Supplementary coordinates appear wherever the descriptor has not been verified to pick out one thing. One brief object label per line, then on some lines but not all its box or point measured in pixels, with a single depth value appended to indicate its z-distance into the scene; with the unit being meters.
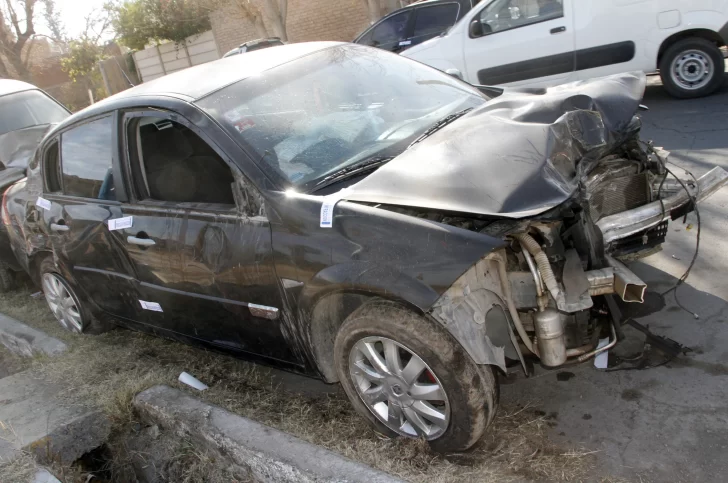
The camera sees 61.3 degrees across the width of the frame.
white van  6.79
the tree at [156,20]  21.66
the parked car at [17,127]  6.06
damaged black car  2.52
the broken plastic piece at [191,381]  3.71
